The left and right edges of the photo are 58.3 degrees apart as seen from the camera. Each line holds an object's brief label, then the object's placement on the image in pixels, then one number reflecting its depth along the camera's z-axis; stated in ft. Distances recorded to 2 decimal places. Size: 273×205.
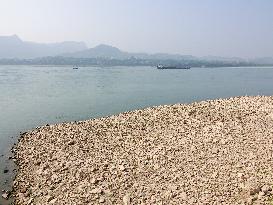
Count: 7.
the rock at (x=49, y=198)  28.67
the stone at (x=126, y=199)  26.29
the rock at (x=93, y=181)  29.91
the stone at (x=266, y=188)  24.18
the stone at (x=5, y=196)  30.42
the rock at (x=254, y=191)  24.25
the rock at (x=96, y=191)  28.26
